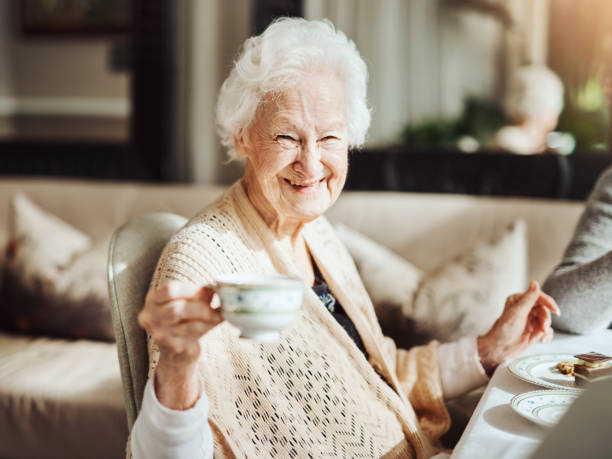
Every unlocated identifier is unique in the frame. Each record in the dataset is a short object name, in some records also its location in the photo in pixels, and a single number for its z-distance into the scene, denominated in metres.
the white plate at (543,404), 1.00
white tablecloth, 0.92
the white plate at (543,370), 1.16
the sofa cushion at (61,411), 2.10
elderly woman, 1.17
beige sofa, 2.12
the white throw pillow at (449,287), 2.11
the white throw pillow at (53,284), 2.53
